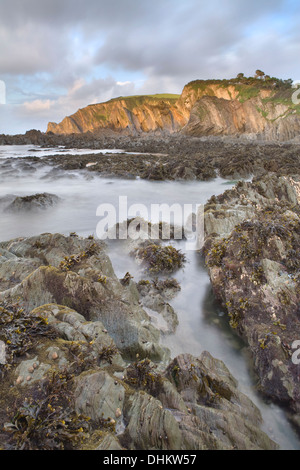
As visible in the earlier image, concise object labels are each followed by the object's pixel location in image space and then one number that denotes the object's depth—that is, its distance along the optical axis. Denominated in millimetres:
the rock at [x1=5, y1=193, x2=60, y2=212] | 11788
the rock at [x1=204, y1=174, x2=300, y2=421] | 3989
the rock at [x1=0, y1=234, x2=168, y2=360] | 4113
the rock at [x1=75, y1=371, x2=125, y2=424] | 2536
